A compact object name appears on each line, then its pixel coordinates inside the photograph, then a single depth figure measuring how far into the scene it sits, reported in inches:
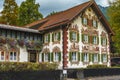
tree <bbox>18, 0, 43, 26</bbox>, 2780.5
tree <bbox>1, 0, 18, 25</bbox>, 2659.9
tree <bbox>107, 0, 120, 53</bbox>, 2280.0
